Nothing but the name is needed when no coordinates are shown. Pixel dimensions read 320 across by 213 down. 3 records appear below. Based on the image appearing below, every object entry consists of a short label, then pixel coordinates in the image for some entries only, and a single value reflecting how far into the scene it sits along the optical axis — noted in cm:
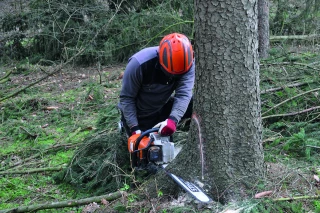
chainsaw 319
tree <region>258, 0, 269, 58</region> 725
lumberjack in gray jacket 324
